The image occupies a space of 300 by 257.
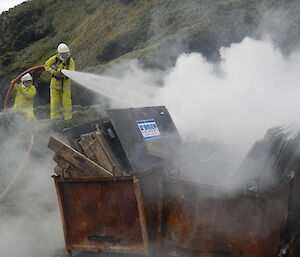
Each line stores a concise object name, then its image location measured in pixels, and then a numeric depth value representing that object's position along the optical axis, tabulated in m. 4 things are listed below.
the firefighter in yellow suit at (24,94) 9.13
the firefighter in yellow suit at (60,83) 7.85
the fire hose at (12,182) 5.19
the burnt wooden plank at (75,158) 3.33
